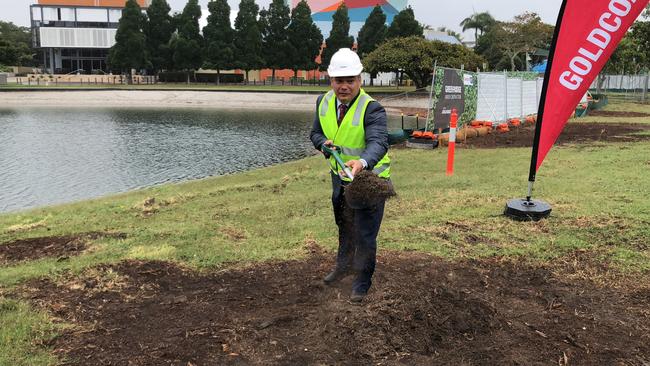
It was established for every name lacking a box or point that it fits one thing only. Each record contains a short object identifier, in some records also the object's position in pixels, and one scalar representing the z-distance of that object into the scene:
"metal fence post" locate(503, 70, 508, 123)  19.45
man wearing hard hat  3.82
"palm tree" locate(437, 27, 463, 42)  104.91
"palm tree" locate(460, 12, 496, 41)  92.88
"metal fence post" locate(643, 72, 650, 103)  42.12
